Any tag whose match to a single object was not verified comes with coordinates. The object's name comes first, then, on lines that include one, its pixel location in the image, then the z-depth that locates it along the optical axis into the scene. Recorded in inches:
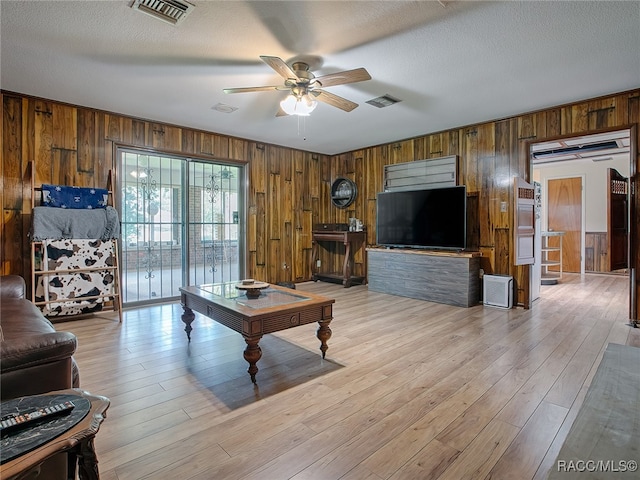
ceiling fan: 102.7
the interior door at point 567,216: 303.3
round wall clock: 254.4
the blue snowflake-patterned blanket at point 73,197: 146.0
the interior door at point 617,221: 144.5
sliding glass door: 179.8
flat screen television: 185.0
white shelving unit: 250.5
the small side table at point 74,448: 32.6
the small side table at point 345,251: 237.5
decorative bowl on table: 111.4
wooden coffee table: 89.6
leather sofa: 50.3
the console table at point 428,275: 178.9
